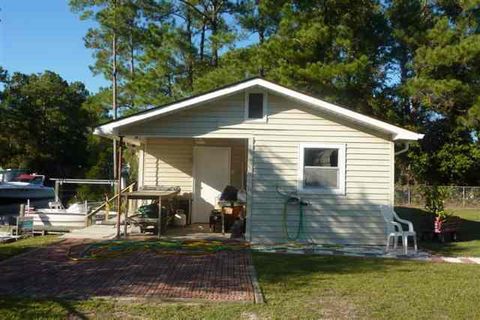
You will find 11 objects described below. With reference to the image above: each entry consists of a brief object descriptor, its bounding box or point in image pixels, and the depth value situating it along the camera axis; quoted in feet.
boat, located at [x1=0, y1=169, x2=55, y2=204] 104.99
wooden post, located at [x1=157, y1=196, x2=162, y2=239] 38.09
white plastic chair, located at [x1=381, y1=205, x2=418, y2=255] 36.63
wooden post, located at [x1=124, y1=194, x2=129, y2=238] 38.34
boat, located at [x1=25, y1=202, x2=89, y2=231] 43.88
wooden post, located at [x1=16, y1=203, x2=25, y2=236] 42.98
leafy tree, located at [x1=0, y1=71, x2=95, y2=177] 164.45
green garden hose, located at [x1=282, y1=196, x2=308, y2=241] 39.01
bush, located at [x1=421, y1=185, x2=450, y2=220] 44.52
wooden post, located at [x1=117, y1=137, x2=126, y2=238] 37.62
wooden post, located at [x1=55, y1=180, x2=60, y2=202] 56.93
